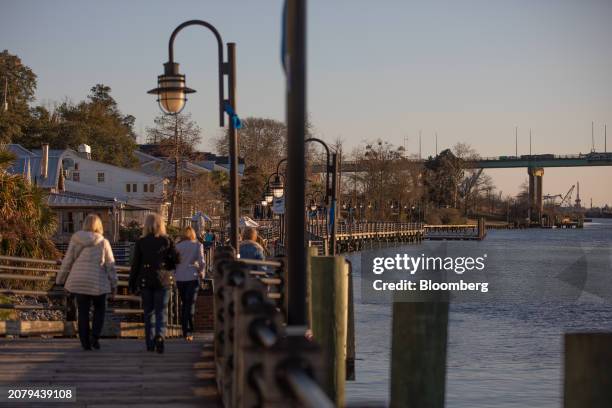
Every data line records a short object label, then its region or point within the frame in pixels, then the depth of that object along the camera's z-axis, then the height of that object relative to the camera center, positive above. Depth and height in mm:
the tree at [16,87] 96688 +13500
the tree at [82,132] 98562 +8782
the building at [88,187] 56469 +2609
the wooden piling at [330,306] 12852 -1020
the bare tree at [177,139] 68062 +5459
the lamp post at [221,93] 15570 +1935
